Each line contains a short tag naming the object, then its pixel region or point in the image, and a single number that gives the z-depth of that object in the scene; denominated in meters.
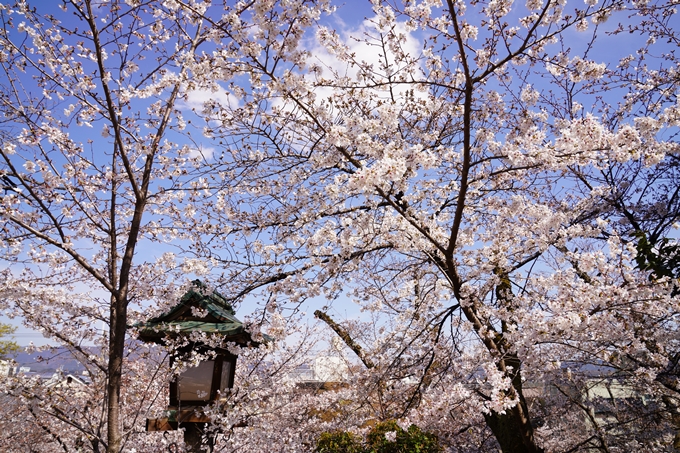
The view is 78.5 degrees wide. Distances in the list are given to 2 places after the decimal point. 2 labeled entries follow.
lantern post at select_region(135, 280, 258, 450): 3.60
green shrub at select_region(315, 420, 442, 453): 6.53
